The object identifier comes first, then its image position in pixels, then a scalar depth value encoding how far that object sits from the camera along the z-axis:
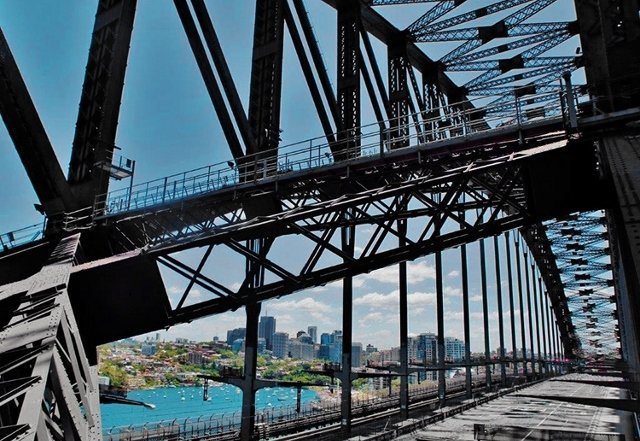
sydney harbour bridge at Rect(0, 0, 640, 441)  8.40
